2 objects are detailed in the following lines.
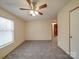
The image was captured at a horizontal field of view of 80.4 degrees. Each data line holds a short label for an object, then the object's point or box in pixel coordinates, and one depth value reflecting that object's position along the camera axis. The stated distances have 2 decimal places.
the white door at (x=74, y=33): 1.62
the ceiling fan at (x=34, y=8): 1.85
